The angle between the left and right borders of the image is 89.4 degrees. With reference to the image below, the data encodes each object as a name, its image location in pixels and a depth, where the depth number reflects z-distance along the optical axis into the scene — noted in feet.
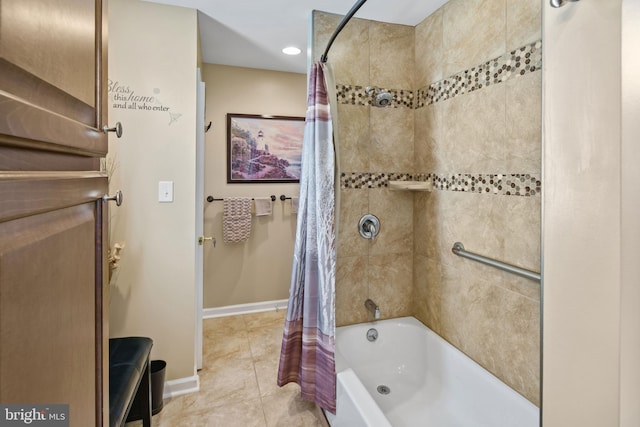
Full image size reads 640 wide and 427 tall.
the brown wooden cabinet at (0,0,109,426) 1.27
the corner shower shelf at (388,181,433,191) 6.59
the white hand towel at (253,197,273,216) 10.82
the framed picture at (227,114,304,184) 10.66
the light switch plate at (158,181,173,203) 6.77
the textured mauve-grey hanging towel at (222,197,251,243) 10.43
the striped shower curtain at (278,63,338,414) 5.90
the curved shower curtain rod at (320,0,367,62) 5.01
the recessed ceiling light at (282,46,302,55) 8.99
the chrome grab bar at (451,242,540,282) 4.62
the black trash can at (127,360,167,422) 6.37
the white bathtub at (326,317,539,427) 4.84
